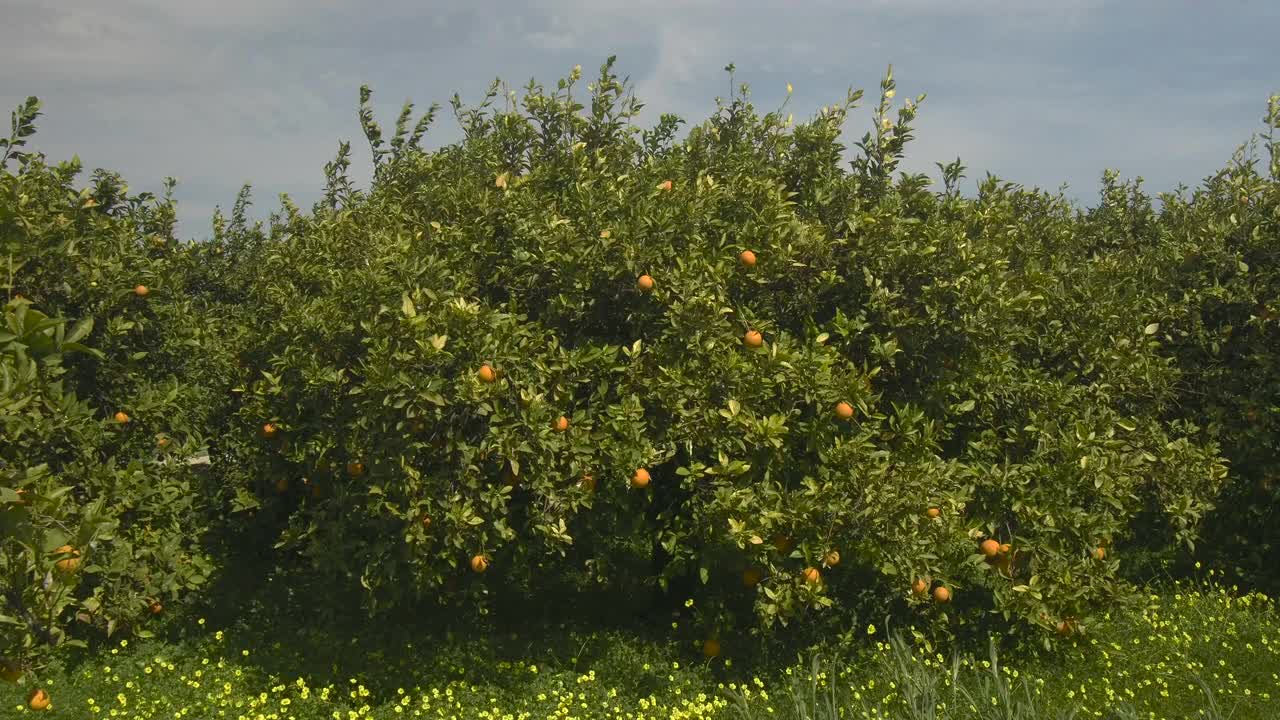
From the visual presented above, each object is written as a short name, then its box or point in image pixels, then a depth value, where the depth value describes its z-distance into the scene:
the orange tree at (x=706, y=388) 5.38
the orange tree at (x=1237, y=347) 7.36
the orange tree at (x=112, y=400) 6.11
